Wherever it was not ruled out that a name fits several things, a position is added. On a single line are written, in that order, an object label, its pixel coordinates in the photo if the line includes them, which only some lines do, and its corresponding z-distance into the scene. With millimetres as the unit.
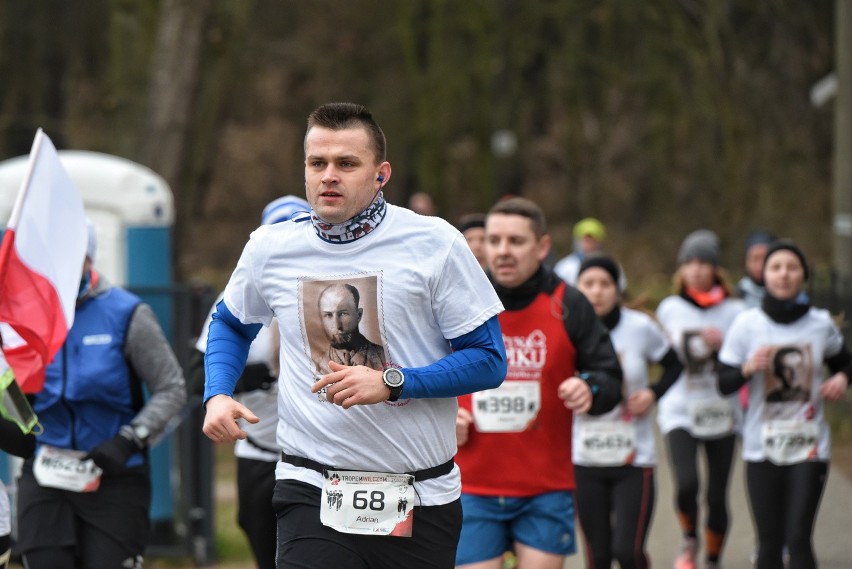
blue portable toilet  20203
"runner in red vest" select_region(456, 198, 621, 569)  12422
